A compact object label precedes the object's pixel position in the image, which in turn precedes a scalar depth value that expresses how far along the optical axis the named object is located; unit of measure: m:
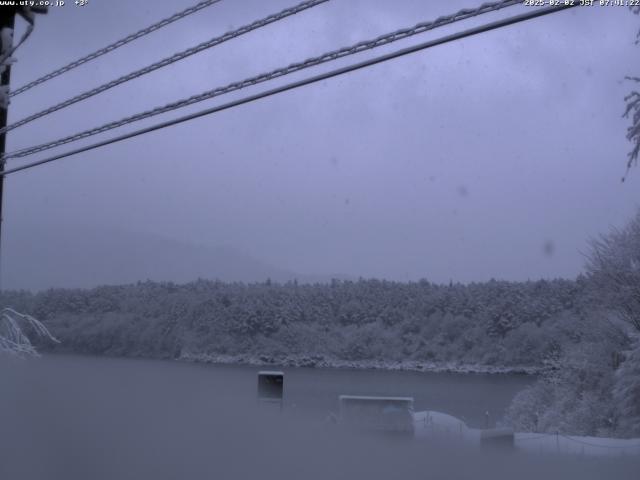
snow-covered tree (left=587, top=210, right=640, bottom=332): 20.02
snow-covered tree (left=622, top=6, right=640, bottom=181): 9.88
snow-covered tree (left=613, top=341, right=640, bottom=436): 17.33
